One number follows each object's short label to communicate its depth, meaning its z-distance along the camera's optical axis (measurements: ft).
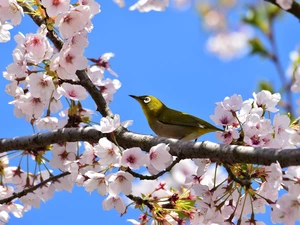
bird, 26.30
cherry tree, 19.81
